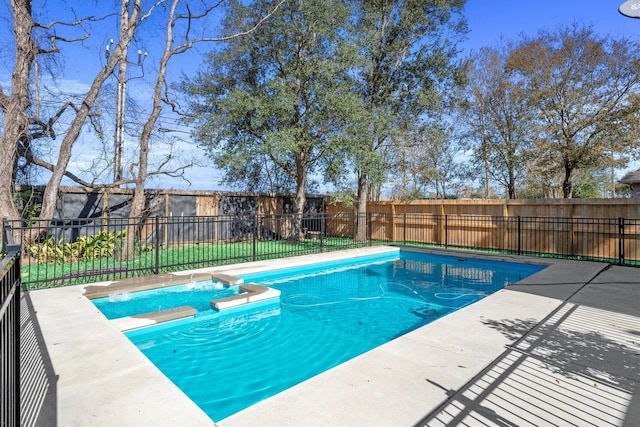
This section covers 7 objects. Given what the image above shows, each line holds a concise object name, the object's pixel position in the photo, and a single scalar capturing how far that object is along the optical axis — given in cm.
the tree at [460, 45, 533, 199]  1366
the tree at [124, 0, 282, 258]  918
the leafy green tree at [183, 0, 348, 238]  1012
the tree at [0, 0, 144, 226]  802
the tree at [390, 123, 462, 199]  1168
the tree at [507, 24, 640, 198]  1059
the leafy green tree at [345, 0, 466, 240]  1113
